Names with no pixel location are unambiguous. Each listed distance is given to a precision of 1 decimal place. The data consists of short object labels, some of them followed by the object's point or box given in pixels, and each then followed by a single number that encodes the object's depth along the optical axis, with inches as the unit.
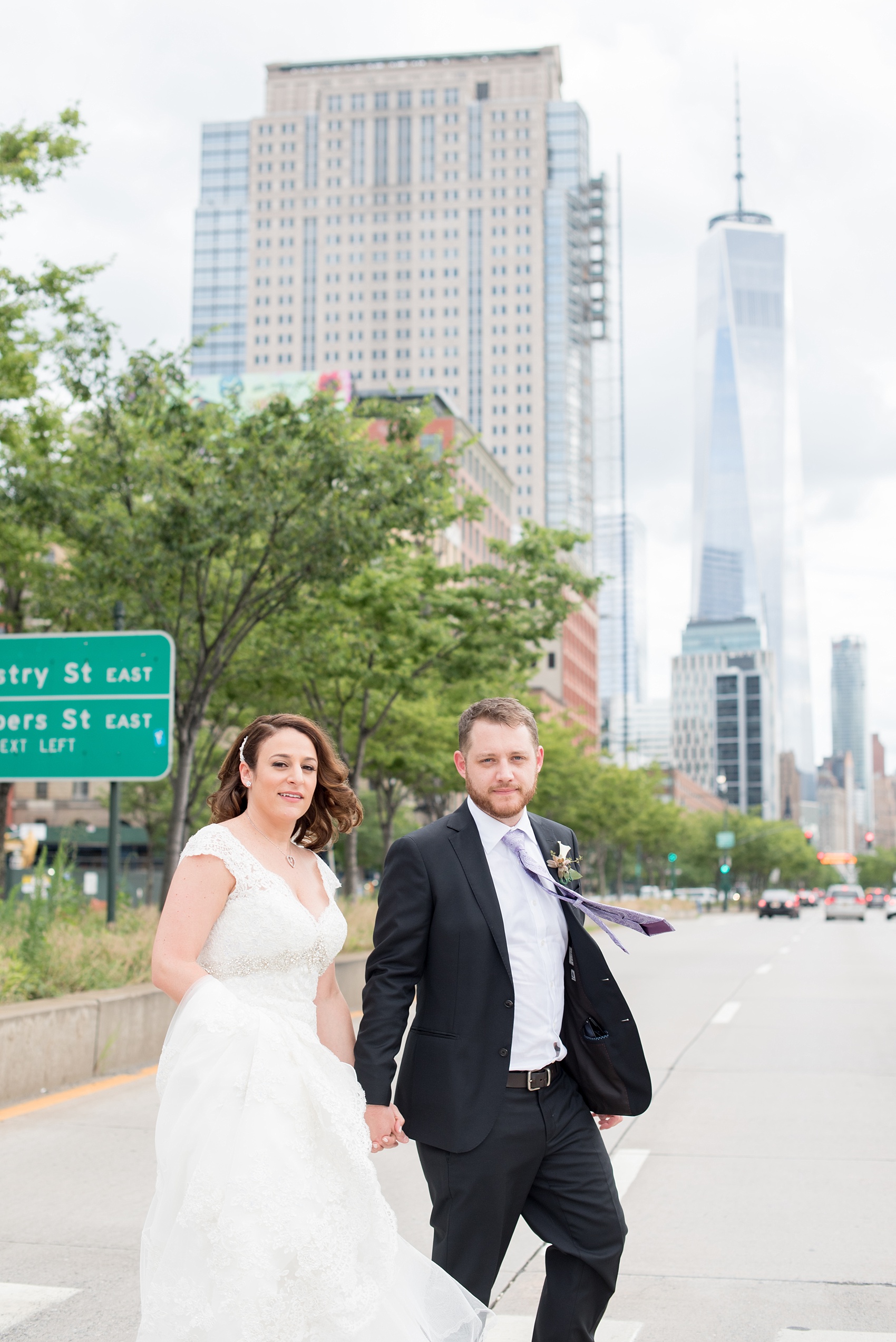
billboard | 3687.3
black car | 2593.5
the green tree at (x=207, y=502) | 633.0
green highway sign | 501.4
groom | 137.6
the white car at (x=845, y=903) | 2385.6
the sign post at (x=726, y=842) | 3661.4
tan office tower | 6909.5
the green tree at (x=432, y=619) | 826.8
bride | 125.2
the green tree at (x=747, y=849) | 4175.7
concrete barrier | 333.7
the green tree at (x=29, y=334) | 607.5
